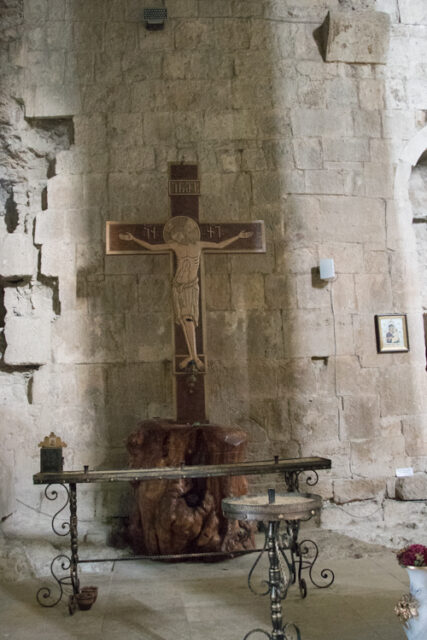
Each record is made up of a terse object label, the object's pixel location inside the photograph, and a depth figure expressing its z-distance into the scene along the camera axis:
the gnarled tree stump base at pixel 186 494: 3.87
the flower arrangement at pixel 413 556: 2.45
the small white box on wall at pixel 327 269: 4.86
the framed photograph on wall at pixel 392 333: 4.98
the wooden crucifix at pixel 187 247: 4.62
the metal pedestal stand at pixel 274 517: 2.49
